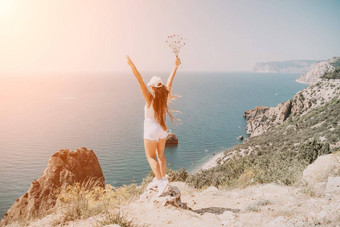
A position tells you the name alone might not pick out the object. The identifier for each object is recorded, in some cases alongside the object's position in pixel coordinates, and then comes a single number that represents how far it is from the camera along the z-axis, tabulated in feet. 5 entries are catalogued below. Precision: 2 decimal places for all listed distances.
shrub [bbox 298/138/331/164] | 38.55
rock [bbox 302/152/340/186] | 19.93
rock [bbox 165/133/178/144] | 161.48
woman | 15.47
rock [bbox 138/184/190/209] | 16.33
